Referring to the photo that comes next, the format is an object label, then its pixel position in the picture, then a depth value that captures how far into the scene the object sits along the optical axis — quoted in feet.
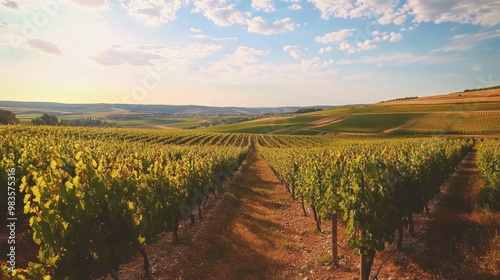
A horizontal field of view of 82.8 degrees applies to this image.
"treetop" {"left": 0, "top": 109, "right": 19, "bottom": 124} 261.03
